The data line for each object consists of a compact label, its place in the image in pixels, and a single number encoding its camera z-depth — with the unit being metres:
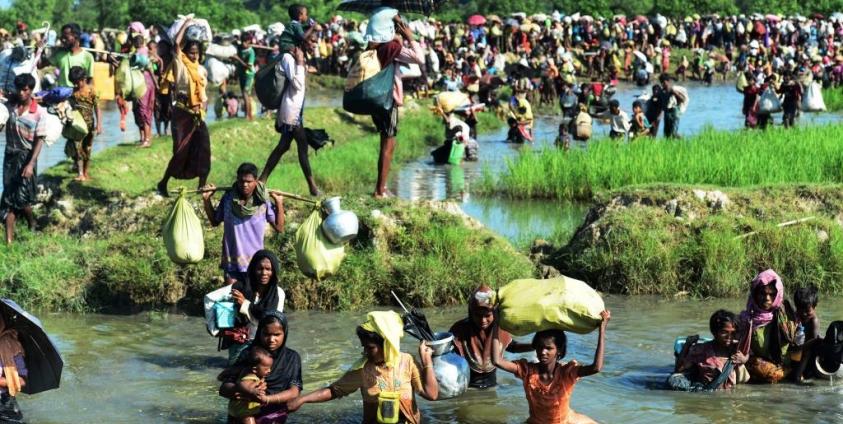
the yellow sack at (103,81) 14.73
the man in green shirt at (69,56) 12.20
